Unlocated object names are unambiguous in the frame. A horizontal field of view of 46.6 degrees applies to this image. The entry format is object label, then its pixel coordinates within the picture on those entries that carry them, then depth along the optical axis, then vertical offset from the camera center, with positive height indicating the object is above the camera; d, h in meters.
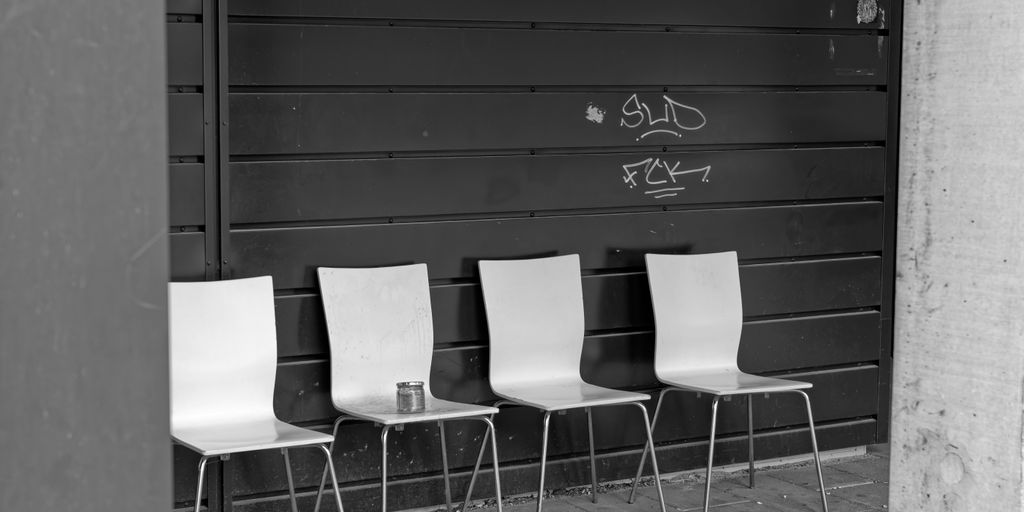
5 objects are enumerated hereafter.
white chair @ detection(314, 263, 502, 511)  4.09 -0.42
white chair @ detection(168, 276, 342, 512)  3.74 -0.47
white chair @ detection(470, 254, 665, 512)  4.35 -0.42
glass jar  3.89 -0.61
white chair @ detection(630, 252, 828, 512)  4.61 -0.41
